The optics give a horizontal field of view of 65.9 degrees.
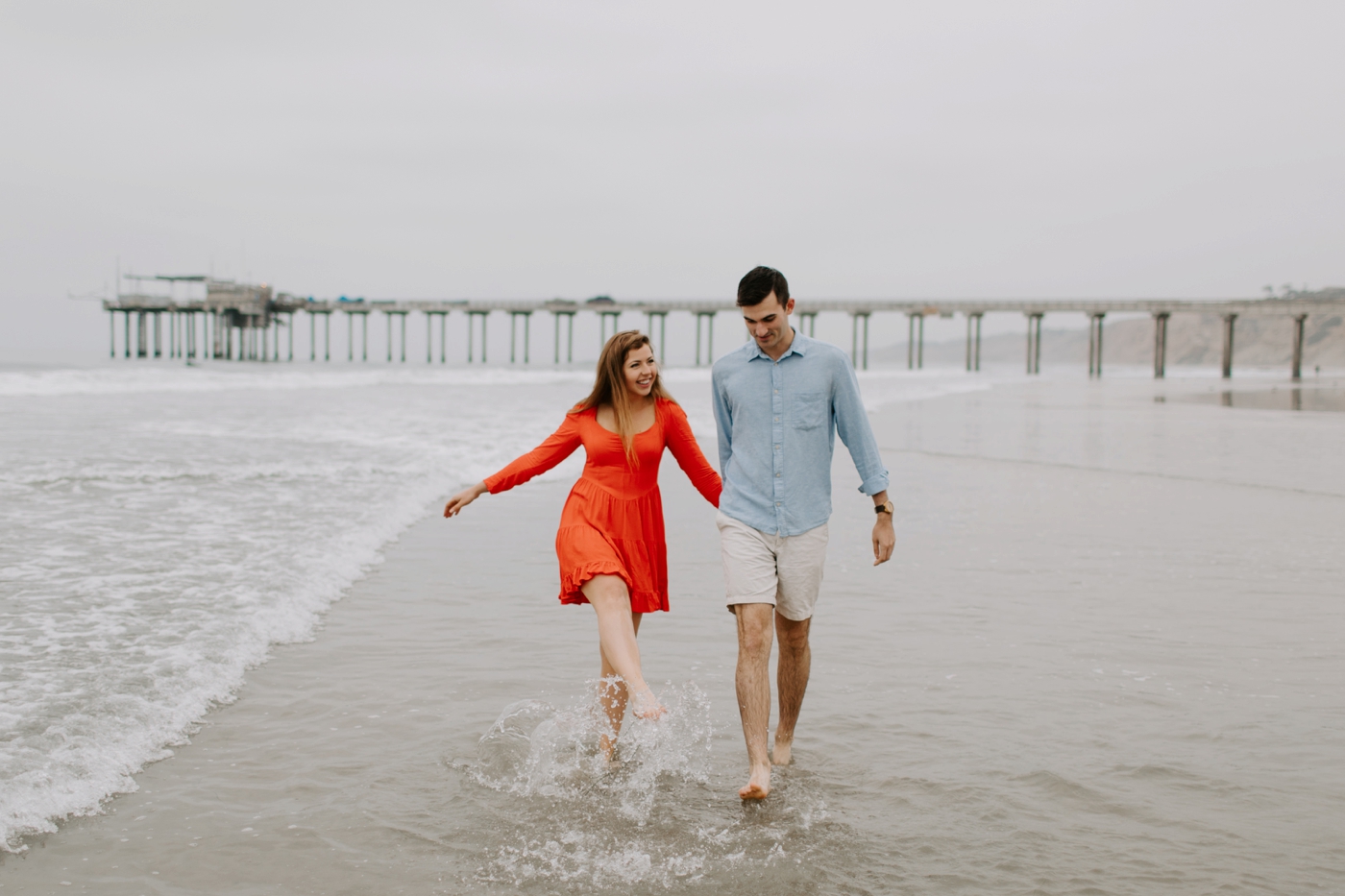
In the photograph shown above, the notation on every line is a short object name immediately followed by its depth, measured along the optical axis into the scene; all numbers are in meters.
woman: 3.60
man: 3.50
